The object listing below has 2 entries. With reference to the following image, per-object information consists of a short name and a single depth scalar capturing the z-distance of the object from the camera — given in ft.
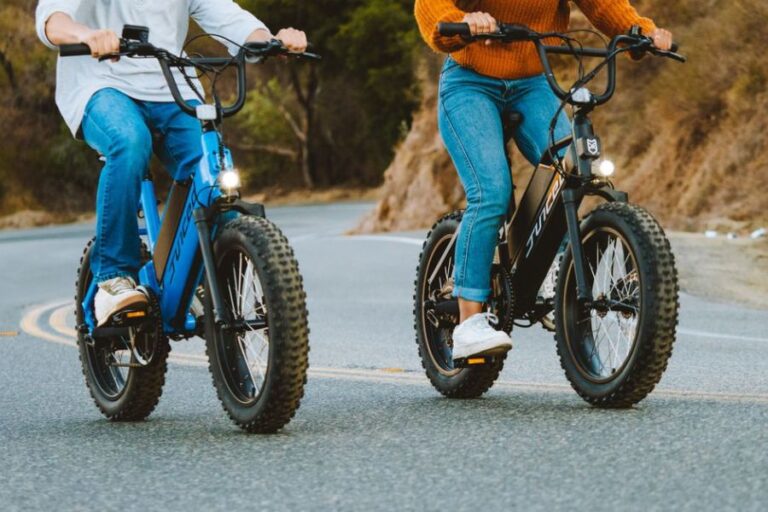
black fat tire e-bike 28.92
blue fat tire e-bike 27.92
